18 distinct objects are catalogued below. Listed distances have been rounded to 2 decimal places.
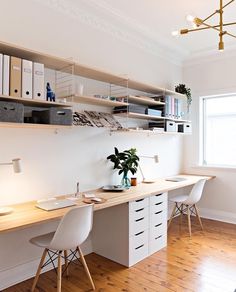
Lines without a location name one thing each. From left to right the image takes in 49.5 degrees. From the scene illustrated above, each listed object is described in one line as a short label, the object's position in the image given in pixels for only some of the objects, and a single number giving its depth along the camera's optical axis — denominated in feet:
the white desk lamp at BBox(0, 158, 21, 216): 6.71
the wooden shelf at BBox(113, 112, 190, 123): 10.48
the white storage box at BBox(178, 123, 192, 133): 13.80
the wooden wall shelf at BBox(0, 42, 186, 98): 6.89
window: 14.02
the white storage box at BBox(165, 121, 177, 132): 12.51
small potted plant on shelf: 13.92
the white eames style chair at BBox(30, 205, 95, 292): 6.48
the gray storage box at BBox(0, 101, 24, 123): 6.38
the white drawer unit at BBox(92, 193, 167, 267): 8.95
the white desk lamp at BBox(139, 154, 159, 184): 11.77
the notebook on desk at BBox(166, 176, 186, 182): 12.68
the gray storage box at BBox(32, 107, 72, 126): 7.37
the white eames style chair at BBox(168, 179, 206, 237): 11.96
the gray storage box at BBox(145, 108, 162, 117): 11.34
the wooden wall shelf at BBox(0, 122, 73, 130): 6.50
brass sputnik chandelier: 6.96
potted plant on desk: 10.44
